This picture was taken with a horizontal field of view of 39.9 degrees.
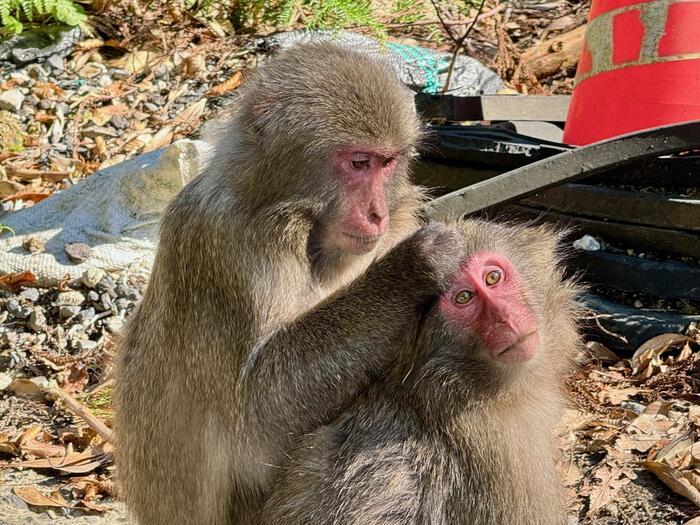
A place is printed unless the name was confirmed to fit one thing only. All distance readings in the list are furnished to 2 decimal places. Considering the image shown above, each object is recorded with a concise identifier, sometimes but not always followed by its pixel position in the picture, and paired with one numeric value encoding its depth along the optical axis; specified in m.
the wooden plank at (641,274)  4.97
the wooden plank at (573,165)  4.45
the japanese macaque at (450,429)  3.14
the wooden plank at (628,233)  5.00
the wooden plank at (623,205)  4.93
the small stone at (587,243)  5.32
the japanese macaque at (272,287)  3.26
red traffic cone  5.27
